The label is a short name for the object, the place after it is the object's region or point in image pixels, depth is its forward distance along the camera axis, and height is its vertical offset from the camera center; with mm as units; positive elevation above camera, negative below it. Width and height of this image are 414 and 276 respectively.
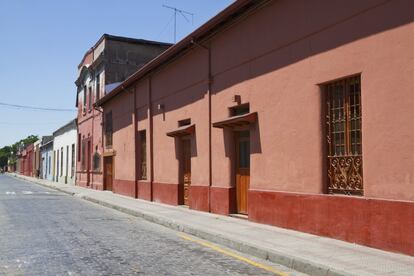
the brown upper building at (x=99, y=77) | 32219 +5749
